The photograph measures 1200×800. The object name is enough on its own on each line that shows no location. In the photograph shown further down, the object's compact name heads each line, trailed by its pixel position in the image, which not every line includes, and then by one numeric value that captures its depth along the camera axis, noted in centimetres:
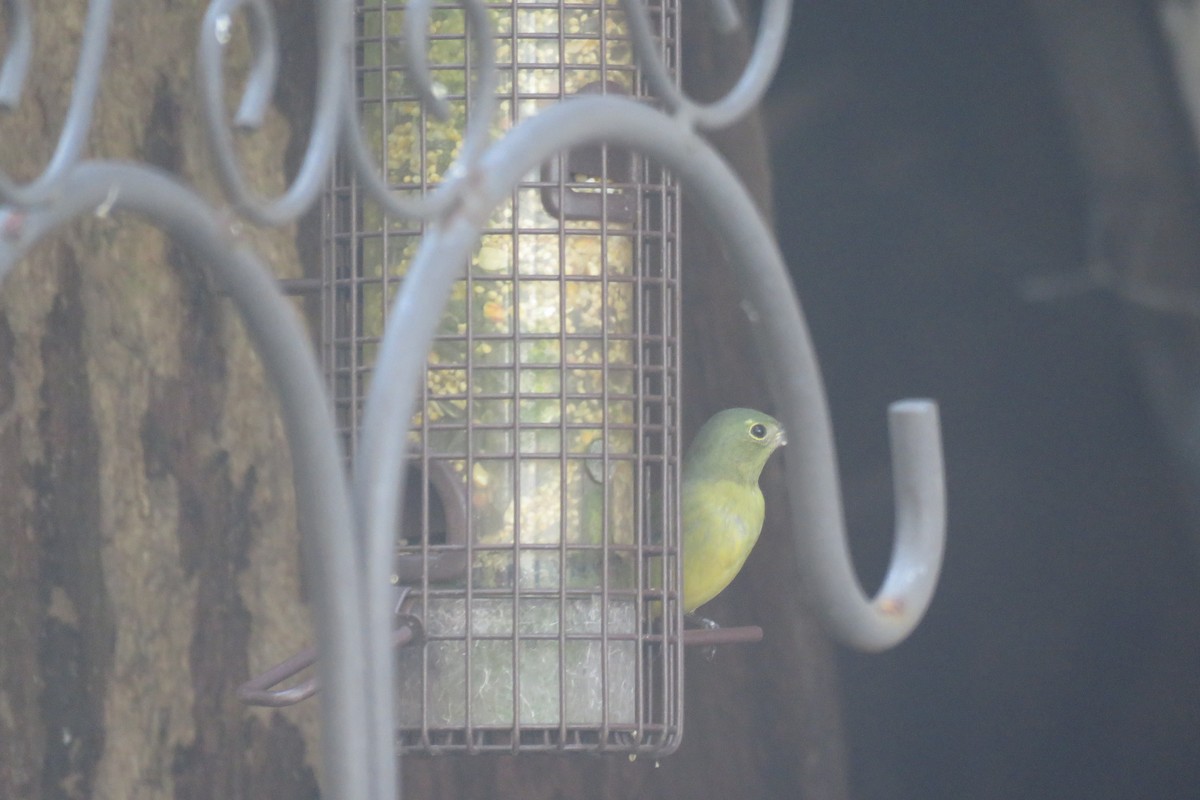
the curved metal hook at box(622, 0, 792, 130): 556
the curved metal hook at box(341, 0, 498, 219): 529
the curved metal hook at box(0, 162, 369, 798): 481
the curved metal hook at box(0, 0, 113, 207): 465
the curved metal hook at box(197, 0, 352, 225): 496
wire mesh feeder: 575
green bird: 584
